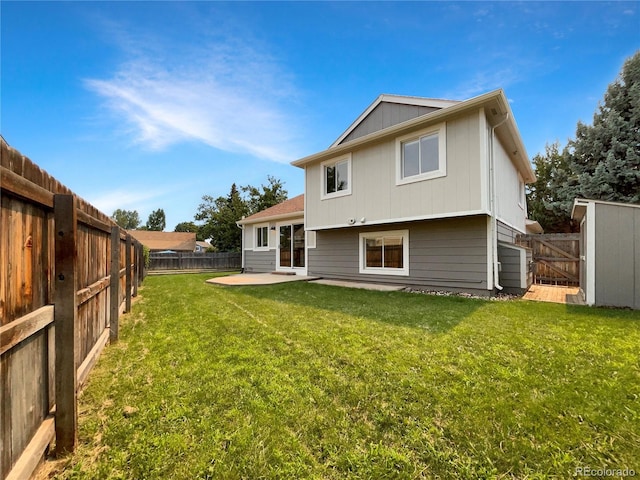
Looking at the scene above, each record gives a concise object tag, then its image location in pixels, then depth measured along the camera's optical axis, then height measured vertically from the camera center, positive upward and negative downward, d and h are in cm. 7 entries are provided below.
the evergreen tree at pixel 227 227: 2733 +147
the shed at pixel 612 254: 573 -24
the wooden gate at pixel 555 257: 993 -51
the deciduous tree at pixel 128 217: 6699 +606
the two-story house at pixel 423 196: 702 +130
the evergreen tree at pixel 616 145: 1278 +448
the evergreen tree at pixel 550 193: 1567 +313
